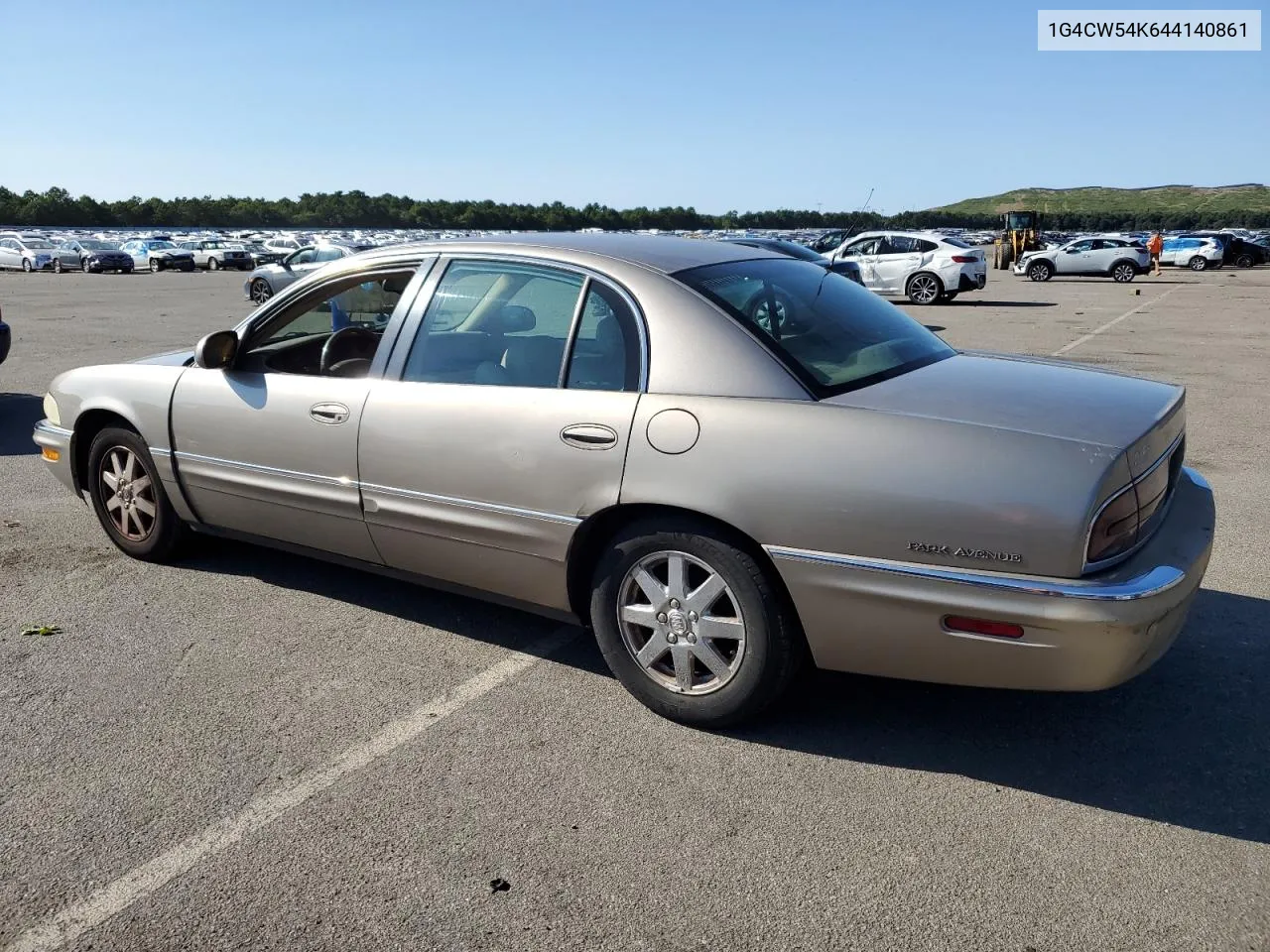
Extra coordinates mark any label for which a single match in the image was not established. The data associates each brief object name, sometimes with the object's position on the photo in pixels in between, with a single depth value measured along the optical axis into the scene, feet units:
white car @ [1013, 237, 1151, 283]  116.67
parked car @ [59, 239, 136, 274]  139.95
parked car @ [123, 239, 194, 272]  150.25
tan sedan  9.59
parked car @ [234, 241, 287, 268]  149.38
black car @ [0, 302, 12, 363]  31.35
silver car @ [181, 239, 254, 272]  155.02
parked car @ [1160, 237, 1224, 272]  138.10
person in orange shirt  127.44
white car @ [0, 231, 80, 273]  141.34
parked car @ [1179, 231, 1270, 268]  148.05
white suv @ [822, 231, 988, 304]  75.87
